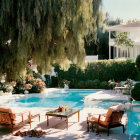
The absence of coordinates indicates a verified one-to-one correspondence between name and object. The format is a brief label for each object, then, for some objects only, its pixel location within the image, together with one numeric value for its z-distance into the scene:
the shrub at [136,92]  14.21
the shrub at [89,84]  23.52
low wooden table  8.86
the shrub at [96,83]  23.33
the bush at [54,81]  25.88
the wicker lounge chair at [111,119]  7.90
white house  30.42
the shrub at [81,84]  23.84
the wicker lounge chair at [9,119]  8.12
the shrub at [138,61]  18.79
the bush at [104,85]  22.73
